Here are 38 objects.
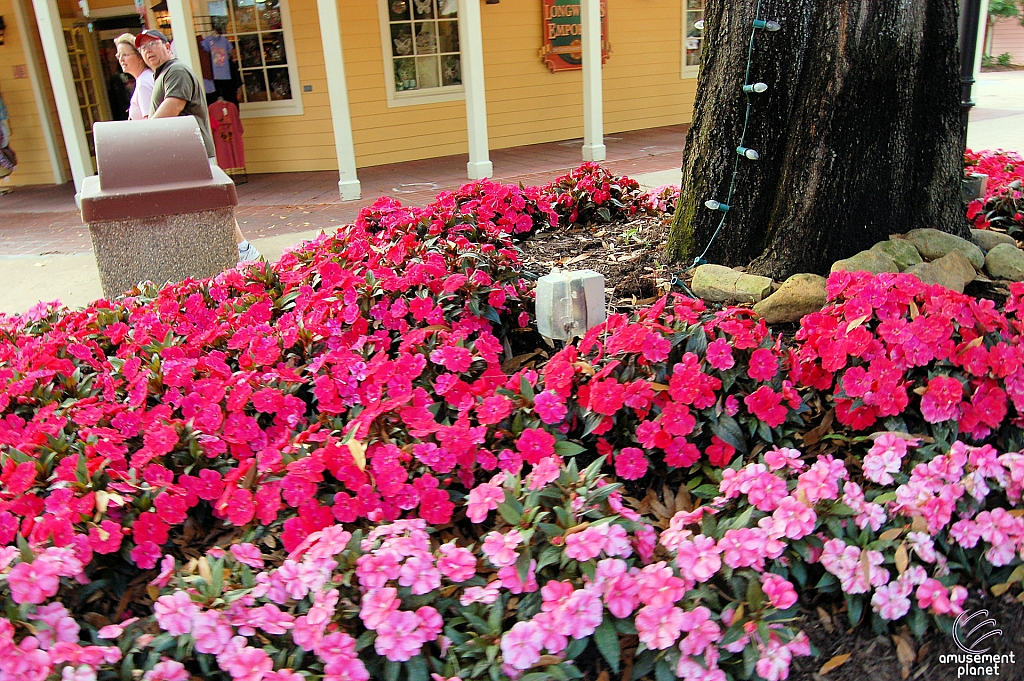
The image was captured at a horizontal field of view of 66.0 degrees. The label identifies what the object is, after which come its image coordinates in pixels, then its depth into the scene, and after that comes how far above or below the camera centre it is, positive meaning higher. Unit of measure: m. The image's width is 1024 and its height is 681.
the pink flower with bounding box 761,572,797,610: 1.56 -1.04
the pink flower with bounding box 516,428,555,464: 1.97 -0.92
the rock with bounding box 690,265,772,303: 2.78 -0.82
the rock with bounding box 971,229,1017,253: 3.20 -0.82
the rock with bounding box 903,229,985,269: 2.84 -0.74
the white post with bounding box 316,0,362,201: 8.07 -0.33
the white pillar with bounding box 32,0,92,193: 8.62 +0.08
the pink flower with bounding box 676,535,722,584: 1.61 -1.00
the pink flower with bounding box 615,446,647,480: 1.98 -0.99
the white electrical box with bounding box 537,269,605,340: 2.36 -0.71
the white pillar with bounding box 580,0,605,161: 9.31 -0.36
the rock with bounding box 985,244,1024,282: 2.87 -0.83
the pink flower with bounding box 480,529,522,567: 1.59 -0.95
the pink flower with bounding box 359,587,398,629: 1.50 -0.97
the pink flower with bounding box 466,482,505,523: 1.71 -0.91
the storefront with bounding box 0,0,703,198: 9.34 -0.12
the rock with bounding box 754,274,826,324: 2.59 -0.82
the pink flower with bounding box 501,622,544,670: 1.46 -1.04
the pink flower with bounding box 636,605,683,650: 1.50 -1.05
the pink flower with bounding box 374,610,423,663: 1.48 -1.02
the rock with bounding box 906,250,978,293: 2.65 -0.78
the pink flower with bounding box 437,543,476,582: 1.59 -0.97
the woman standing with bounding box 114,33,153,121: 5.54 +0.05
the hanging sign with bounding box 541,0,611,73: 11.30 +0.23
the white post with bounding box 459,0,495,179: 8.51 -0.31
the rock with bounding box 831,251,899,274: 2.68 -0.74
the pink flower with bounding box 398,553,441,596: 1.55 -0.96
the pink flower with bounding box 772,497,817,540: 1.68 -0.97
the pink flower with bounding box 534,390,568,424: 2.02 -0.86
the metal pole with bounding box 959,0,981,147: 3.51 -0.06
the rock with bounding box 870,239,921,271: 2.75 -0.73
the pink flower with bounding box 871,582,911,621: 1.66 -1.13
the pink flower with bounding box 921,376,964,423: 1.93 -0.86
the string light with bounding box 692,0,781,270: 2.78 -0.37
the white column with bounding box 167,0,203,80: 8.21 +0.41
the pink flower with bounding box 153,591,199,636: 1.50 -0.96
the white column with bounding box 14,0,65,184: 10.53 -0.10
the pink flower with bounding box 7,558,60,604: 1.49 -0.89
